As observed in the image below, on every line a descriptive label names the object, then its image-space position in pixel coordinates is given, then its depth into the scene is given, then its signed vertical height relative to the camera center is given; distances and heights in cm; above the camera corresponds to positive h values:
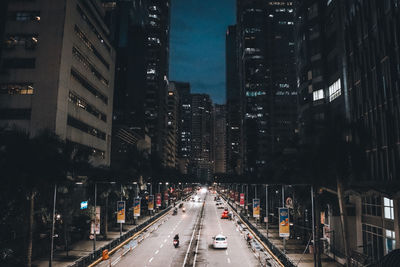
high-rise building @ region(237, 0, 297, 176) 19850 +3057
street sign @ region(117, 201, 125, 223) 4409 -471
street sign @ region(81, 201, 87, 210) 4616 -395
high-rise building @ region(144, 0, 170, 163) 18438 +4691
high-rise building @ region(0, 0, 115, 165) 4969 +1653
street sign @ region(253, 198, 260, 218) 5236 -447
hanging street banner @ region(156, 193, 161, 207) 7912 -520
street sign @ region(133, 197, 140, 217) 5231 -483
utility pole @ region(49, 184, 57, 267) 2745 -602
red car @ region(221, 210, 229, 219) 7600 -855
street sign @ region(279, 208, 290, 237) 3525 -455
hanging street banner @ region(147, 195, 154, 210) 6585 -493
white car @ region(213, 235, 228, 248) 3984 -762
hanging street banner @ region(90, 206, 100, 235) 3941 -564
